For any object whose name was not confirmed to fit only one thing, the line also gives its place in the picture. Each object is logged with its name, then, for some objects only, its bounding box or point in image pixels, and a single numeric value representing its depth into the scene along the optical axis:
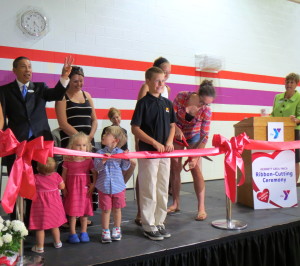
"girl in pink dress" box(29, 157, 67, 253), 2.27
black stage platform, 2.20
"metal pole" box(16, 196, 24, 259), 2.17
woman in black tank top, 2.96
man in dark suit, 2.57
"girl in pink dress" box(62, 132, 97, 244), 2.48
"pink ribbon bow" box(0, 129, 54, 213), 2.08
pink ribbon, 2.06
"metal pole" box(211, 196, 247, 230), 2.77
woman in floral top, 3.08
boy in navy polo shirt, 2.53
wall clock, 4.05
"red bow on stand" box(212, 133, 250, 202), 2.83
